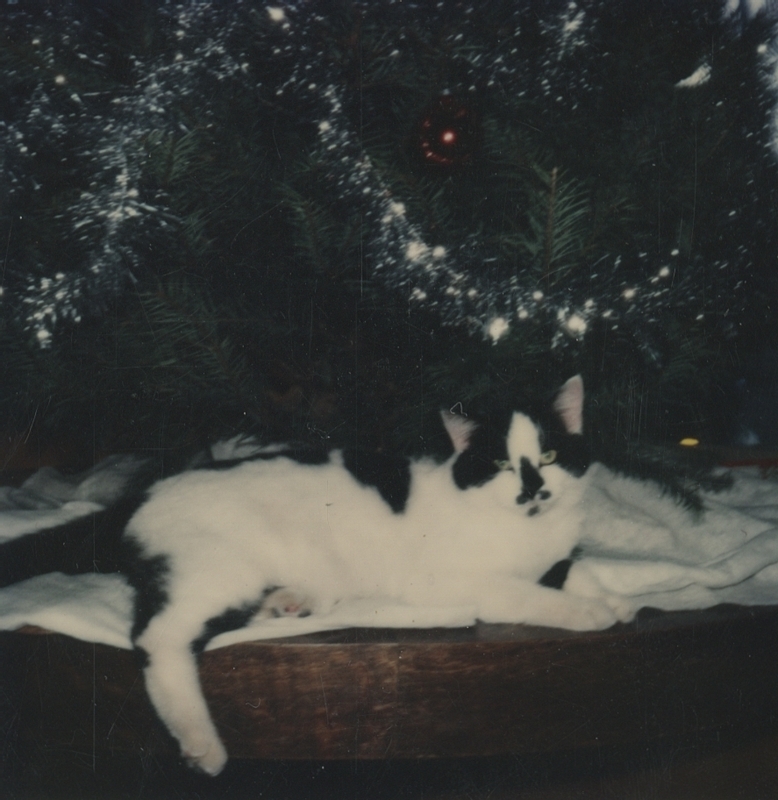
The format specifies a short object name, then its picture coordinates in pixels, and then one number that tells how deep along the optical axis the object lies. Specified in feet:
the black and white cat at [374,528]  3.02
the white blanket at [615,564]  2.94
